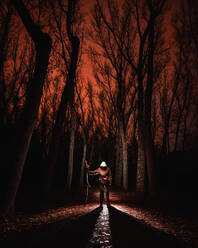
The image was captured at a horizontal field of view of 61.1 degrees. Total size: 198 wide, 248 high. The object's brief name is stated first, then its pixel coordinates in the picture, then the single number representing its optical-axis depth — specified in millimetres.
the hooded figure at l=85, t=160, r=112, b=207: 8375
